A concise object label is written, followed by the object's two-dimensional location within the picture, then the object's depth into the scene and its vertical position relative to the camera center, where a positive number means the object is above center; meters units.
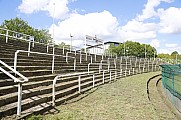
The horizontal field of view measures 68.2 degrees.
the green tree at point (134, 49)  49.02 +4.55
